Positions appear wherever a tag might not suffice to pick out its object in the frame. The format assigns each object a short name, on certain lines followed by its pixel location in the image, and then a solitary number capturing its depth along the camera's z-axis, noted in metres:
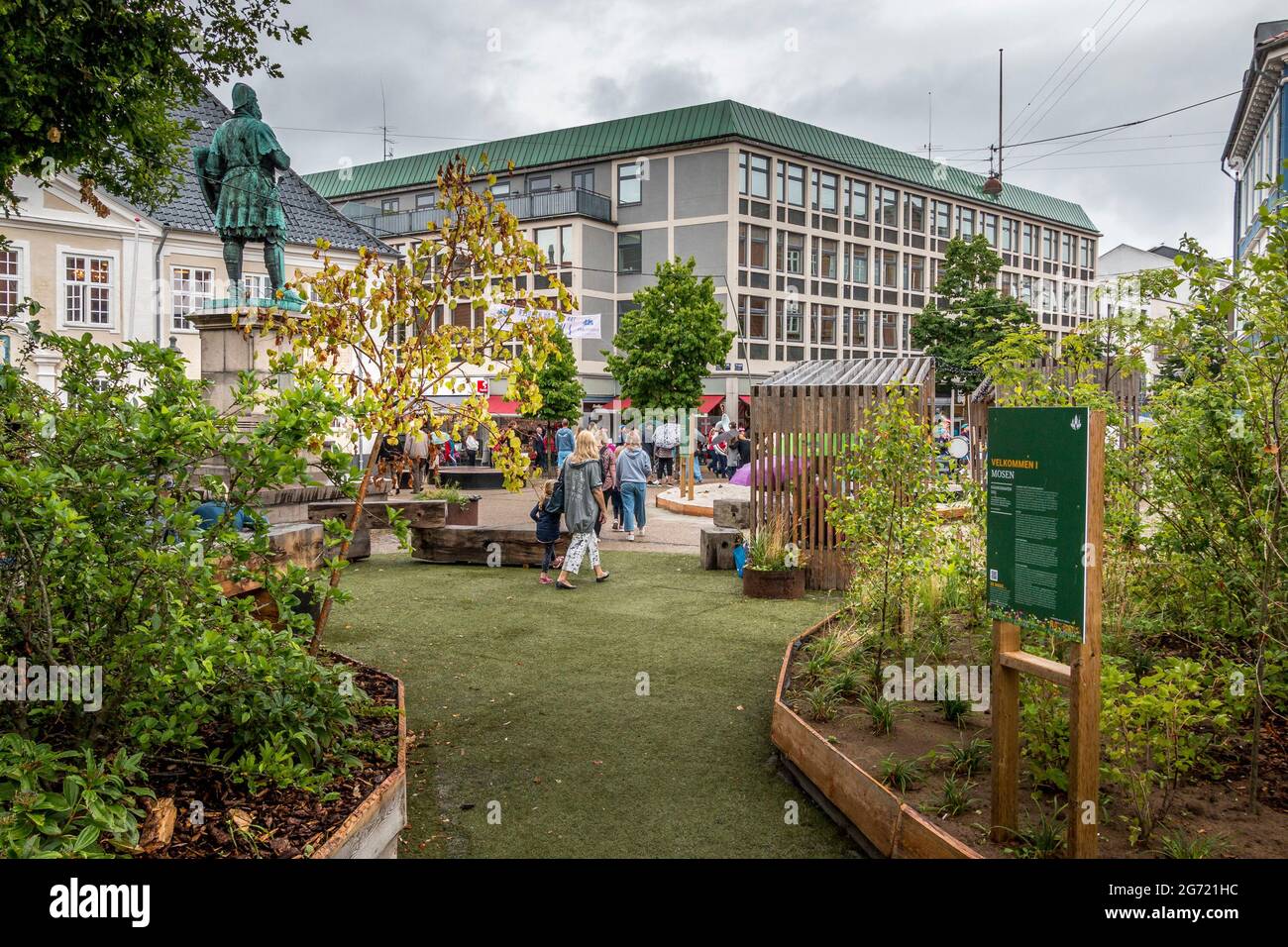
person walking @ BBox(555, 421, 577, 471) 28.17
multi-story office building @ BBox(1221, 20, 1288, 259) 31.31
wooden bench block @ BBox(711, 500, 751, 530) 14.72
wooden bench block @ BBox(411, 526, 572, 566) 13.84
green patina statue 12.66
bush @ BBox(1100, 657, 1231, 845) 4.23
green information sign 4.01
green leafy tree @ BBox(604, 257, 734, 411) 37.00
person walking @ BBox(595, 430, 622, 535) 17.81
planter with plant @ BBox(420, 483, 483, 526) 17.08
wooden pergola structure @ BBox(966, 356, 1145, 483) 17.05
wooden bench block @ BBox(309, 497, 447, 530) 14.69
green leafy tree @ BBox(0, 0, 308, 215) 6.83
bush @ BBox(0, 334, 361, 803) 4.12
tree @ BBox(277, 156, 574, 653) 6.68
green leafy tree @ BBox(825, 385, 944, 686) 7.63
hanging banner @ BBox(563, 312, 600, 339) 34.88
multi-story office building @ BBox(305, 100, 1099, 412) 51.03
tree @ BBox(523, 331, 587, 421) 40.19
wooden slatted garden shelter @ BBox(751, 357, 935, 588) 11.85
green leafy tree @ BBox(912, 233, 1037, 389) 48.94
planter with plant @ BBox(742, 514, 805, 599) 11.46
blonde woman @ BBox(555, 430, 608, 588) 12.27
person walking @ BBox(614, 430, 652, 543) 16.80
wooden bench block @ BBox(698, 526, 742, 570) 13.62
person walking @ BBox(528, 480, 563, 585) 12.60
